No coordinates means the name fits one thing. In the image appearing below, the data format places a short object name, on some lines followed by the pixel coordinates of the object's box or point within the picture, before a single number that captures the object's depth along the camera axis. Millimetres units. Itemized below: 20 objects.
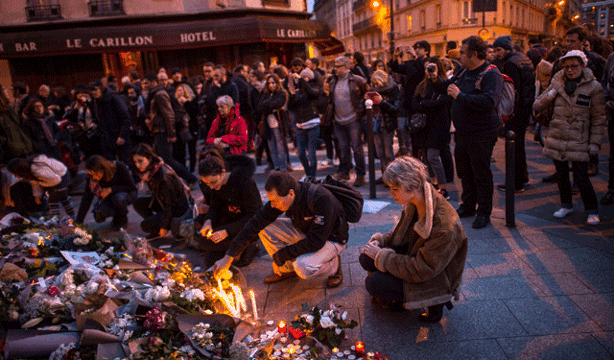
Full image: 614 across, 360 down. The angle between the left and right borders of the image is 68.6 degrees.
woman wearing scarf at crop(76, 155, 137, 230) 5912
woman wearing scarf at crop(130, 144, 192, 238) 5359
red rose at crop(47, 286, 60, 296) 3378
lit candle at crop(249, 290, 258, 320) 3484
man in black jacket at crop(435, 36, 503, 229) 4645
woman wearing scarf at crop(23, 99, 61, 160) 8094
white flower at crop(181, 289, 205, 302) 3354
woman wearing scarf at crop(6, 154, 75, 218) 5918
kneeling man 3744
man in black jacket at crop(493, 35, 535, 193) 5898
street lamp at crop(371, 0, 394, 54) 17672
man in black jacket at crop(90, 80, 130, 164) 8086
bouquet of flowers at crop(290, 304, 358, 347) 3096
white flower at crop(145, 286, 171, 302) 3250
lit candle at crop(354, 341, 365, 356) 2943
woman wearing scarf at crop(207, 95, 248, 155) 6641
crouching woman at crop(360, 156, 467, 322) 3021
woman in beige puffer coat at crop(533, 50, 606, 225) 4738
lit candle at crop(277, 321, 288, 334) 3219
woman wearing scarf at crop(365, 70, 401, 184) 7113
